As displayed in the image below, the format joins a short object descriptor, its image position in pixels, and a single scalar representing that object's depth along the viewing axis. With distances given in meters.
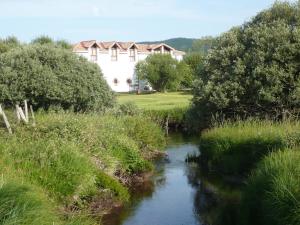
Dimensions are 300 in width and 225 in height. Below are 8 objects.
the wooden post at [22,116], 18.97
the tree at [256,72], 22.44
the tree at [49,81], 25.89
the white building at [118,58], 82.50
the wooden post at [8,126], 17.52
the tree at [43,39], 78.94
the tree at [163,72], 73.50
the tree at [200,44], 125.50
